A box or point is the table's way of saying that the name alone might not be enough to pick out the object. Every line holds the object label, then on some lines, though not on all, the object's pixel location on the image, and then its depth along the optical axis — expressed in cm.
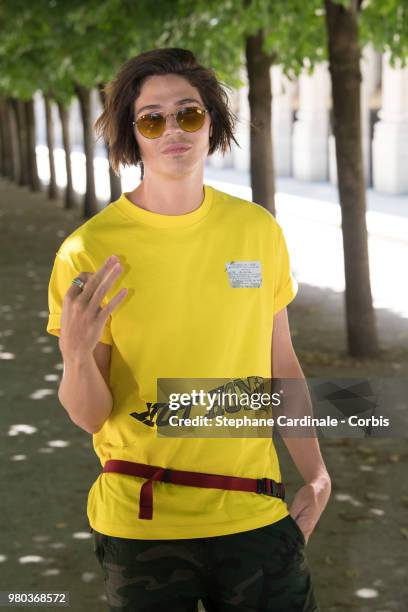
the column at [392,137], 3066
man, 268
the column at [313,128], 3650
